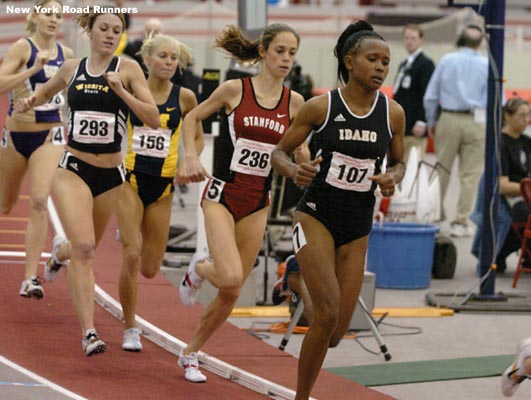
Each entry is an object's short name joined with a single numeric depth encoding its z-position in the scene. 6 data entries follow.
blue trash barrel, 22.94
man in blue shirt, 29.39
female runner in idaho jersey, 13.47
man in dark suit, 31.03
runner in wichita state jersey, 15.95
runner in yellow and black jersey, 16.84
